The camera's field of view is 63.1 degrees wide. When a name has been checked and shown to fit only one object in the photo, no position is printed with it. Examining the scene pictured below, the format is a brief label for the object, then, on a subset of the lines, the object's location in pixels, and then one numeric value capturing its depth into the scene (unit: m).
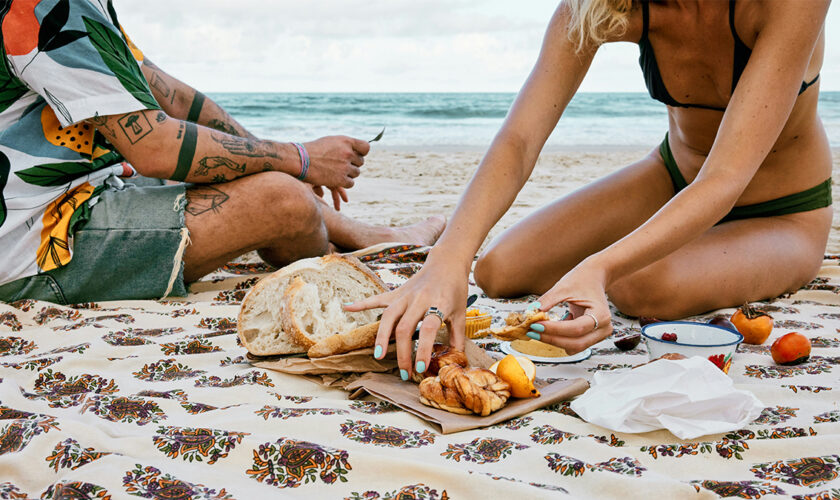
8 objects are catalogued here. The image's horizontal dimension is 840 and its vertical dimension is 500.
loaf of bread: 2.07
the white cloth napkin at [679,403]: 1.59
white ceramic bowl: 1.90
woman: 1.87
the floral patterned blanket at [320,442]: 1.31
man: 2.58
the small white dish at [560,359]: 2.15
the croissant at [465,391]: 1.66
